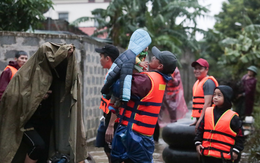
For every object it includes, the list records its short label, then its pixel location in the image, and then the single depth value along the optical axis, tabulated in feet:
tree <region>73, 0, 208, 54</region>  49.67
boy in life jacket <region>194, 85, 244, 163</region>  15.74
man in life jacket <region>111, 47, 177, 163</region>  13.01
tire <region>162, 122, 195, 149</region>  21.24
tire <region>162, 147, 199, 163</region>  21.12
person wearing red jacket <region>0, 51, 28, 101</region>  18.76
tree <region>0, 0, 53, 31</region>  29.07
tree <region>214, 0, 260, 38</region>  102.33
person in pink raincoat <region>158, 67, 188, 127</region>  29.81
